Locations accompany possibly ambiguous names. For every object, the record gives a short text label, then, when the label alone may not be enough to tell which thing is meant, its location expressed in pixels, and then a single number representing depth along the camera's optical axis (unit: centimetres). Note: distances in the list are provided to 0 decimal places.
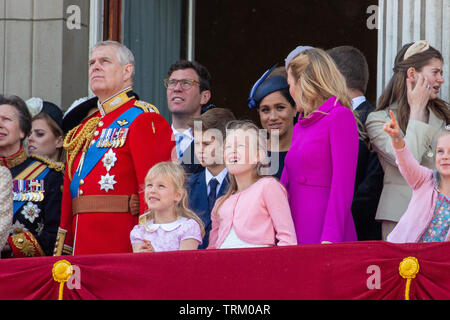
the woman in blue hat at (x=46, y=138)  1358
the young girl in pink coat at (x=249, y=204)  1023
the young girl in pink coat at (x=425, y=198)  979
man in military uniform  1138
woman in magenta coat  1017
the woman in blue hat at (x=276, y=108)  1215
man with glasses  1355
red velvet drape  907
